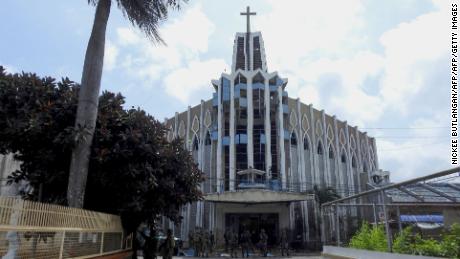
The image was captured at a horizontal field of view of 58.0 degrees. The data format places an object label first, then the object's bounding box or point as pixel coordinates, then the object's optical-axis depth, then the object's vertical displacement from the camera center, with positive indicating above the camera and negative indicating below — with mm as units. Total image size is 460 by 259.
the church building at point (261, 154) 34406 +7644
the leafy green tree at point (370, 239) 10500 +17
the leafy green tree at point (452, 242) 7254 -31
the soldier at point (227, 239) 29438 -47
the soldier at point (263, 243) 26281 -265
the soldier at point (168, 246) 15780 -304
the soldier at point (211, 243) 27950 -314
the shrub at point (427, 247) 7850 -123
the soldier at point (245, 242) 26328 -217
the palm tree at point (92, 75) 10211 +4159
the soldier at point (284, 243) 28078 -278
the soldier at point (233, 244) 26625 -355
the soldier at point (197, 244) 26547 -369
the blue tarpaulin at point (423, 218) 8036 +437
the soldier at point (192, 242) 27003 -255
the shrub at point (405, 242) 8838 -46
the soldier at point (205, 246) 26469 -487
